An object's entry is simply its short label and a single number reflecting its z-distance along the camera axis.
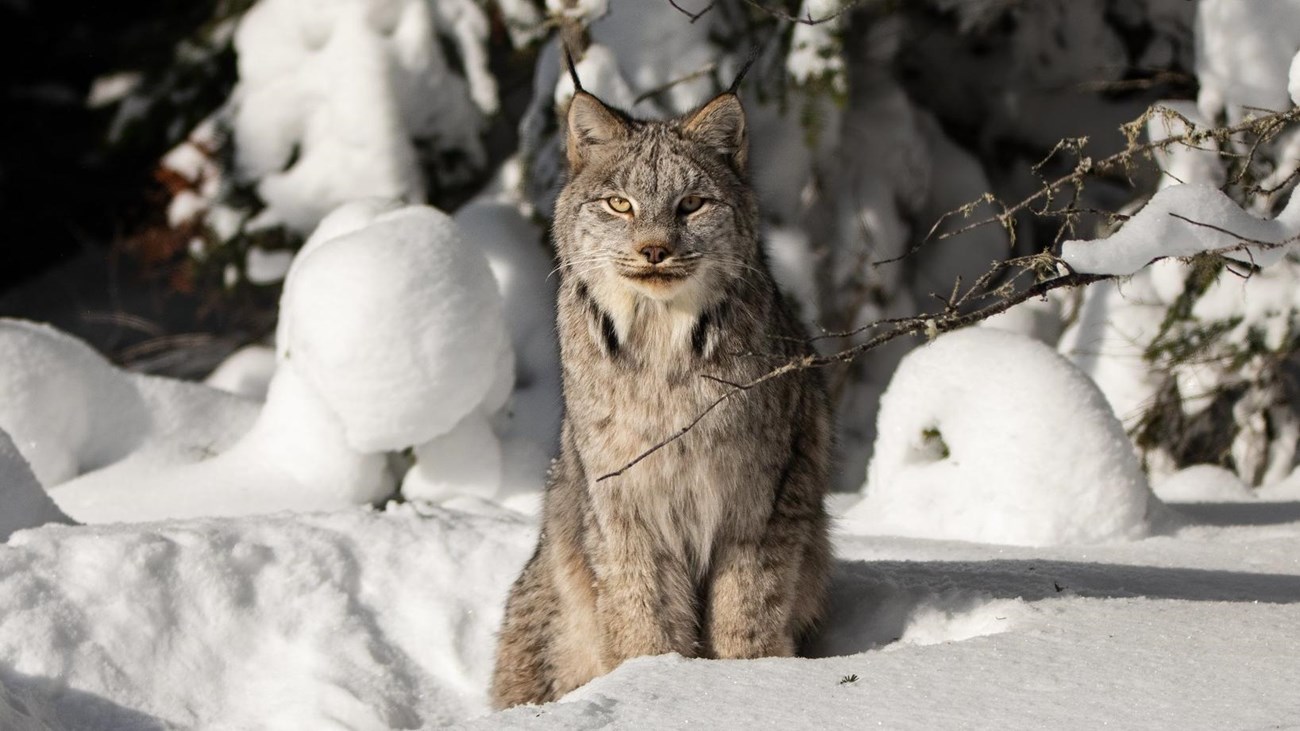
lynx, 7.07
